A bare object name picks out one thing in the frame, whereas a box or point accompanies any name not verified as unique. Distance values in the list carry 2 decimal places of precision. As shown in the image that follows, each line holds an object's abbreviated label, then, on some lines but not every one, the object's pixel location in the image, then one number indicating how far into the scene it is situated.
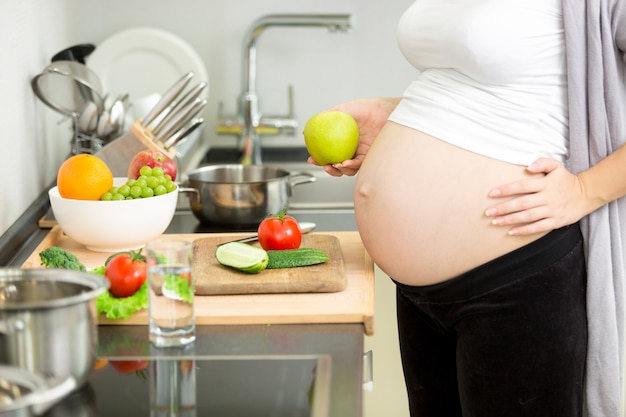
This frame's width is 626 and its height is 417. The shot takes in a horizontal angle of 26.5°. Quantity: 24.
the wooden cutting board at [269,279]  1.84
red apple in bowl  2.20
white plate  2.97
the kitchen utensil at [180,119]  2.42
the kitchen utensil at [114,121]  2.52
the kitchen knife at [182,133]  2.43
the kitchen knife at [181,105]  2.42
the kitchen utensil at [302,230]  2.09
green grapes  2.05
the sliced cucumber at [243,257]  1.88
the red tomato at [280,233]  2.00
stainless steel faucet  2.95
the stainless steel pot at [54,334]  1.37
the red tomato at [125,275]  1.75
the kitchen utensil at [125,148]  2.37
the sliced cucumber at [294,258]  1.91
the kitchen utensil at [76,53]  2.58
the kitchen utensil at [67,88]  2.39
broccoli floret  1.85
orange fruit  2.03
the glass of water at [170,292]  1.62
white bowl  2.03
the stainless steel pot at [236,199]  2.28
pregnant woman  1.74
